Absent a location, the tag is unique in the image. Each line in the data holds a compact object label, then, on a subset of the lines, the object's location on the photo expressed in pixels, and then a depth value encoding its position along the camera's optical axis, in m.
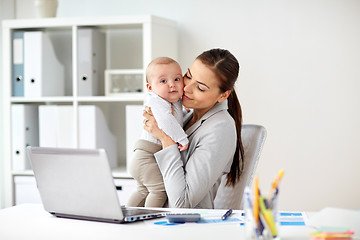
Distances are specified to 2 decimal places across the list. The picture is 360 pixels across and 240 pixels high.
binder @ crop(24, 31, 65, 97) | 3.42
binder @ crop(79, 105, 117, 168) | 3.34
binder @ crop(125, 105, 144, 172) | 3.26
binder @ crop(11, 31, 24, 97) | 3.46
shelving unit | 3.26
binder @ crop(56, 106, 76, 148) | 3.40
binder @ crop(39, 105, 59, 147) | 3.44
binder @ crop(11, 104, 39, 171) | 3.47
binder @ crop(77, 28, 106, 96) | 3.35
